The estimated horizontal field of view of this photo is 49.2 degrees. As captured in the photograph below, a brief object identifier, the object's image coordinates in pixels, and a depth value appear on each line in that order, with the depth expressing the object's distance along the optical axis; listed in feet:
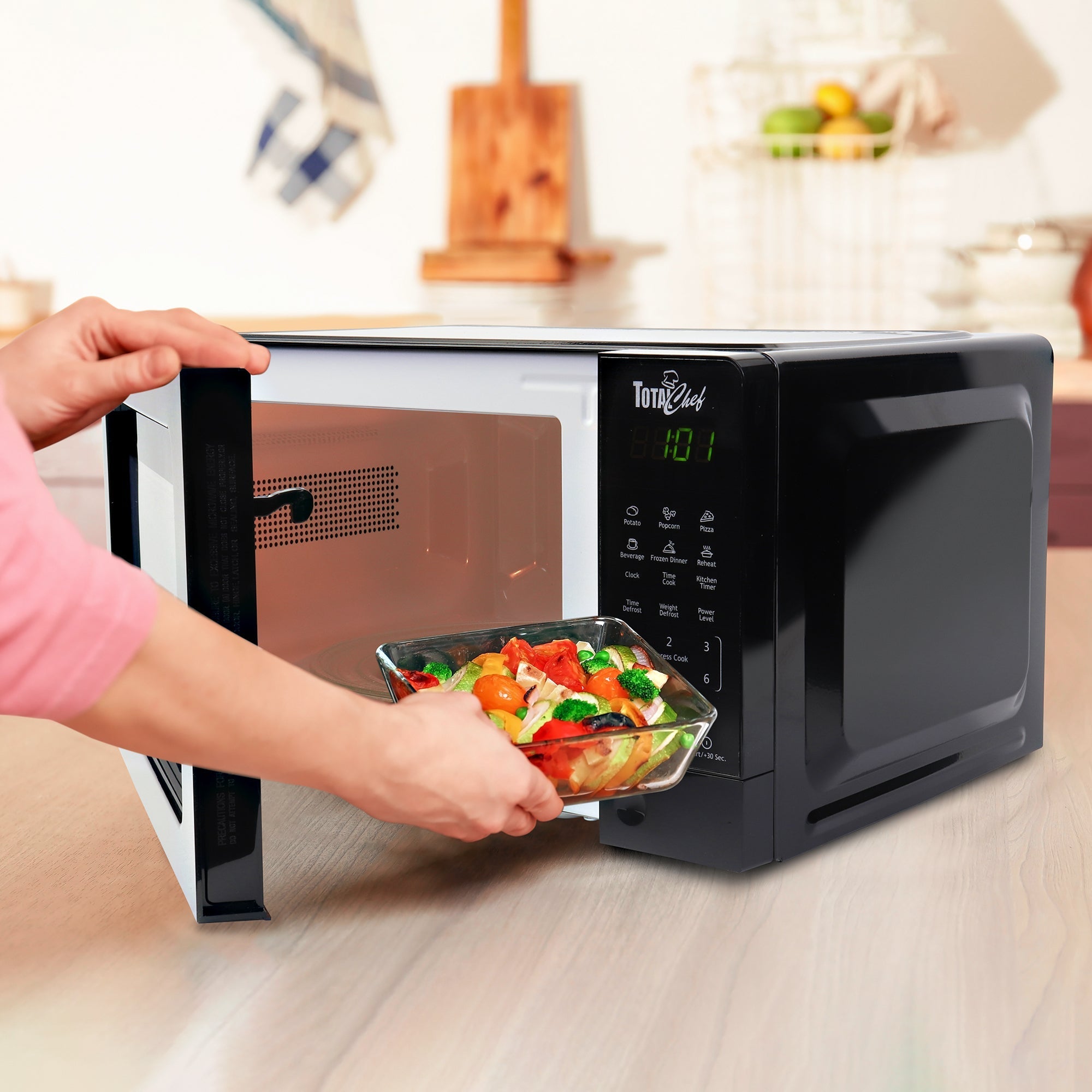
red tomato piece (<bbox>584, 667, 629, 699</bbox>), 2.06
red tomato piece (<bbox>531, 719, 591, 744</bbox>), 1.94
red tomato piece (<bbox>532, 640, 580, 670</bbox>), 2.17
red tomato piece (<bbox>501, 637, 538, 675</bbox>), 2.18
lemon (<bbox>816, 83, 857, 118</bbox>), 7.68
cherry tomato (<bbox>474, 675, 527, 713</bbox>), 2.06
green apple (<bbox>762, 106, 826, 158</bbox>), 7.63
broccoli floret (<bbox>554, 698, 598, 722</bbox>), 1.99
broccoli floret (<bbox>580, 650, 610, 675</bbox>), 2.14
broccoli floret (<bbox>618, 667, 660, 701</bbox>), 2.06
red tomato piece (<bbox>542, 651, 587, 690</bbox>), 2.10
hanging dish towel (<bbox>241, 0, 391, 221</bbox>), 8.91
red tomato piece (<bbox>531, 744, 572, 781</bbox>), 1.93
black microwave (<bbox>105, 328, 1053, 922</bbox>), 2.14
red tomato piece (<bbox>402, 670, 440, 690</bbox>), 2.16
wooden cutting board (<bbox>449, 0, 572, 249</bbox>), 8.58
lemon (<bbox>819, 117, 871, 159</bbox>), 7.59
